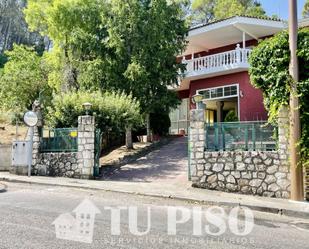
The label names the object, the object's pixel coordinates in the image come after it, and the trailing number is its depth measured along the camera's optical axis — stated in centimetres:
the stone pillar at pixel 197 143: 908
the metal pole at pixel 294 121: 764
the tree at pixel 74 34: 1360
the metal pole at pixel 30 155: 1081
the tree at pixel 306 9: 2319
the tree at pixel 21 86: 1766
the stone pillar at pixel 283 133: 823
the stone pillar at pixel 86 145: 1056
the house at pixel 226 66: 1489
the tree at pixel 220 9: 2493
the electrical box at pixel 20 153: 1119
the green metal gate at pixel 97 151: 1083
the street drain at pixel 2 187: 844
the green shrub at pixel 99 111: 1185
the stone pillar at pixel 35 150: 1113
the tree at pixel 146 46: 1321
